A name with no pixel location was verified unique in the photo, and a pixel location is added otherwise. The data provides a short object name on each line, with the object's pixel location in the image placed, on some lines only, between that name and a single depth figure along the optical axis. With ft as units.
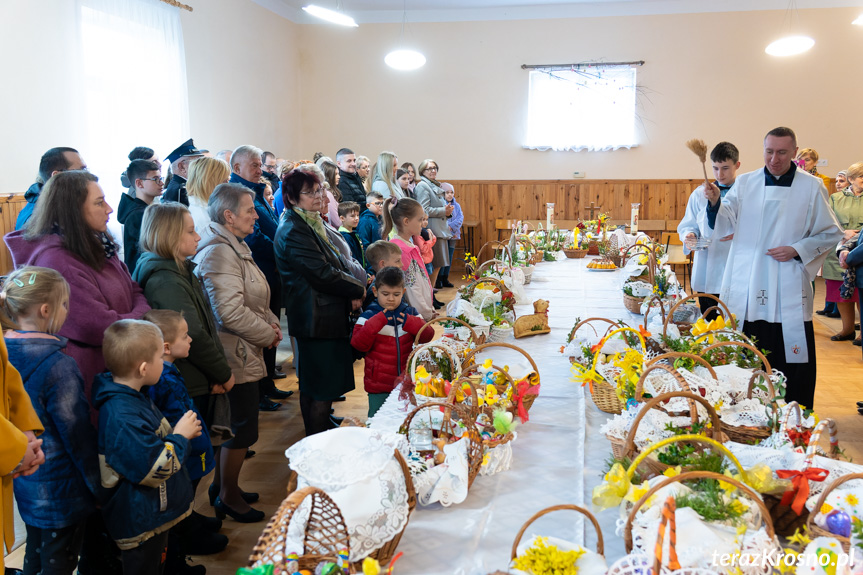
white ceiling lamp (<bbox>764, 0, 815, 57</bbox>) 23.20
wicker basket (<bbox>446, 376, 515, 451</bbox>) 6.25
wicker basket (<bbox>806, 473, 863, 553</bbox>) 4.41
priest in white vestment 10.69
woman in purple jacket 7.14
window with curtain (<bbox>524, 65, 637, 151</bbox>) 31.19
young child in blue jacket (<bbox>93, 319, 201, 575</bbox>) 6.16
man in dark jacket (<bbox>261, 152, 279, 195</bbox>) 19.06
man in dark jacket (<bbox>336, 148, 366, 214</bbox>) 19.72
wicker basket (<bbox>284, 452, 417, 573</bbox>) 4.69
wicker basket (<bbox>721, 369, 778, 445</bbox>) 6.23
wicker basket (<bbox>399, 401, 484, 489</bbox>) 5.82
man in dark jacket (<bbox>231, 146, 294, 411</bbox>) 12.75
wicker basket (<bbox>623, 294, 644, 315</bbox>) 11.84
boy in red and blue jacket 9.15
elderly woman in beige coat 9.09
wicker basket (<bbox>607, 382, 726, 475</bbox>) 5.20
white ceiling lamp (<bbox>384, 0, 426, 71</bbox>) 25.43
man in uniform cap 12.89
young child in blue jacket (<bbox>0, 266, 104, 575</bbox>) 6.14
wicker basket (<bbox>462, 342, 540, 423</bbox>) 7.23
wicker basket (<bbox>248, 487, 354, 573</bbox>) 4.05
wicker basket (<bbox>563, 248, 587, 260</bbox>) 19.79
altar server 12.70
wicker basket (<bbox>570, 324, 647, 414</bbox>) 7.43
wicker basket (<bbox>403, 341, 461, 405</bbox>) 7.45
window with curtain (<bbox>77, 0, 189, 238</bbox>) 18.06
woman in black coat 9.96
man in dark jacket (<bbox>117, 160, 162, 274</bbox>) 11.09
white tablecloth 4.87
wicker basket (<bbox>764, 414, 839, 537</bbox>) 4.90
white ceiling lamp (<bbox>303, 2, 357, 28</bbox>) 20.32
